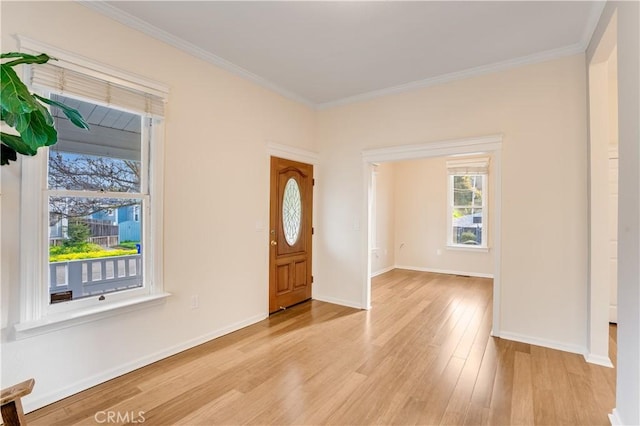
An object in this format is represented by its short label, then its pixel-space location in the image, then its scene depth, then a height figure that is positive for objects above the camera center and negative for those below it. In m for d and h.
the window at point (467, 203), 6.29 +0.23
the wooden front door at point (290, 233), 4.02 -0.29
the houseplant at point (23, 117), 1.40 +0.48
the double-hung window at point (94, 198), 2.09 +0.10
